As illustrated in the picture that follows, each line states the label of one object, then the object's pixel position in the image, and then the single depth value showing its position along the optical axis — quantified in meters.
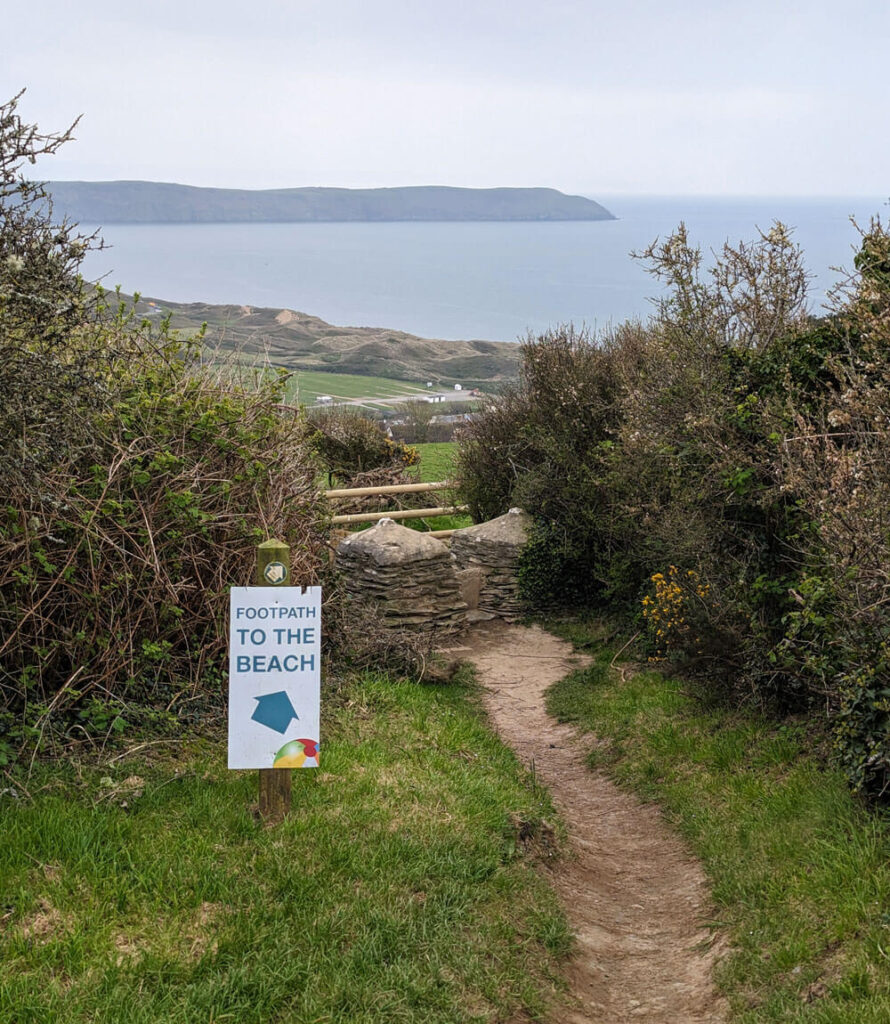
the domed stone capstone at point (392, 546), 11.70
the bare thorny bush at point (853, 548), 5.32
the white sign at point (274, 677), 5.32
